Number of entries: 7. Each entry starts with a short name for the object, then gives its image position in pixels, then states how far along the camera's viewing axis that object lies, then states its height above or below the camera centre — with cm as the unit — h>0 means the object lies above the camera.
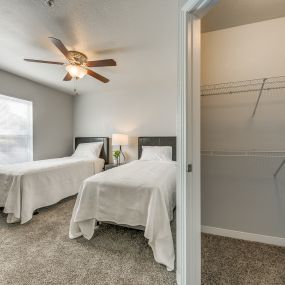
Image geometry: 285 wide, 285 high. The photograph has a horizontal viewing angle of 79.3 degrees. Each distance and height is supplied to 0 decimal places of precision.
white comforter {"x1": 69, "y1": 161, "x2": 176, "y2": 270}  162 -66
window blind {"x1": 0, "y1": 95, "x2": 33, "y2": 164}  324 +28
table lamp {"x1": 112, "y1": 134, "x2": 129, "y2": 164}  381 +10
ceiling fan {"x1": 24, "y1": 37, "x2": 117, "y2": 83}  227 +108
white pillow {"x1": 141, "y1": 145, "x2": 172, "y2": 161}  344 -20
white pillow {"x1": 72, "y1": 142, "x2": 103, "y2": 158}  420 -16
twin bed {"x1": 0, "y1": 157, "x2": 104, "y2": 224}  235 -64
